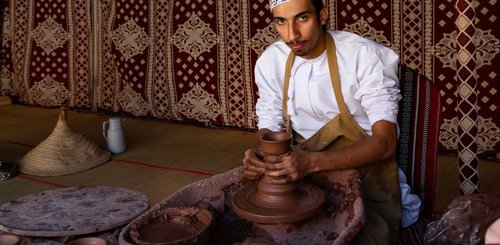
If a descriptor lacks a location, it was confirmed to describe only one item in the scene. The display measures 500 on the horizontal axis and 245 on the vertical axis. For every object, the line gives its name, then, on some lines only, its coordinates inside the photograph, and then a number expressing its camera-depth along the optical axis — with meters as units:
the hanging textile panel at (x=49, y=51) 6.26
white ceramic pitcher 4.71
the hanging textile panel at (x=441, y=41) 4.12
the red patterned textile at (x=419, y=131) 2.49
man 2.20
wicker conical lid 4.25
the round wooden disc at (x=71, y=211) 2.35
